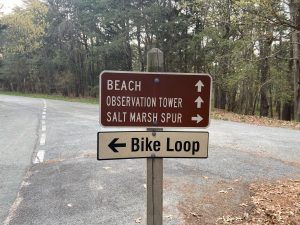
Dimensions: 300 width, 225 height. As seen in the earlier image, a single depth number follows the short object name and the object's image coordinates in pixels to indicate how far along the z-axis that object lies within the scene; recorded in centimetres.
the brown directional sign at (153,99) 186
